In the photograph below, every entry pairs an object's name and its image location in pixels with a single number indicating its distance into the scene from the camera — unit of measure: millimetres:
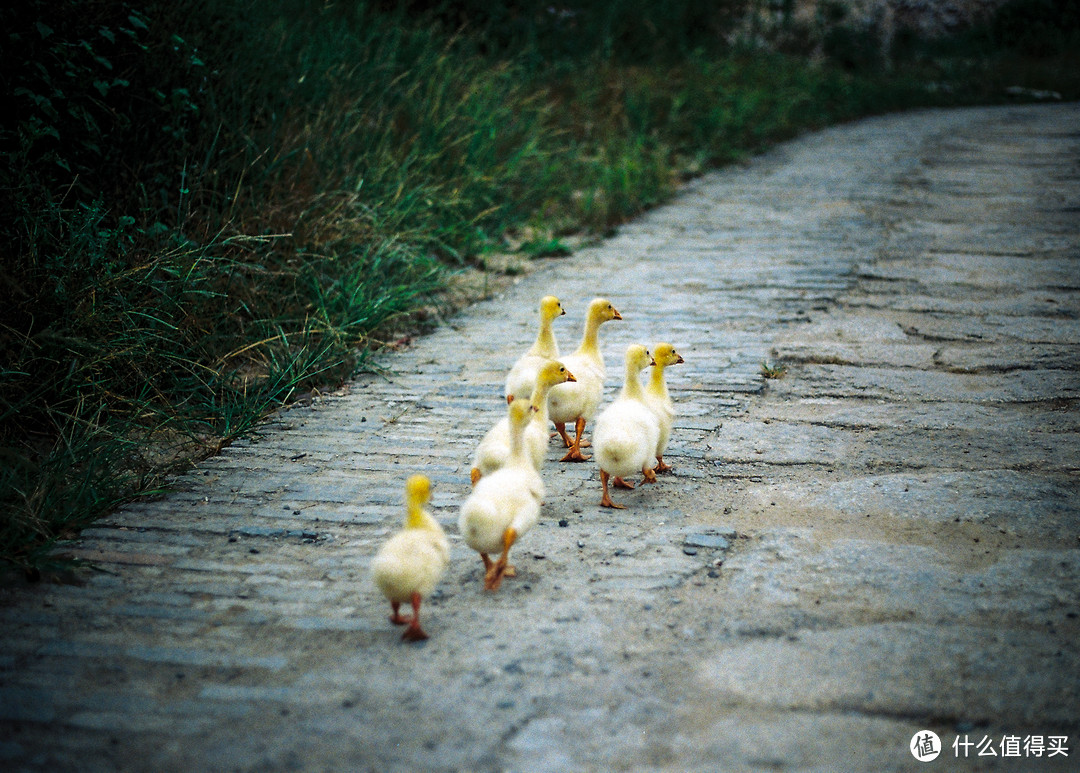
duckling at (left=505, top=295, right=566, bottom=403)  3873
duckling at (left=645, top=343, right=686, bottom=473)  3607
